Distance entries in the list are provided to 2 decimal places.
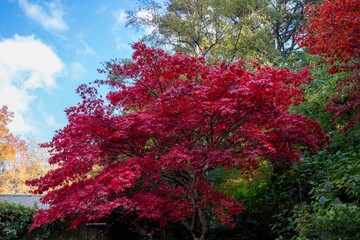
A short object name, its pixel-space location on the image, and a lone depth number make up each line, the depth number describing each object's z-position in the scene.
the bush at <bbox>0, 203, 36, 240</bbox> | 6.73
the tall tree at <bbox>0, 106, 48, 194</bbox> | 17.75
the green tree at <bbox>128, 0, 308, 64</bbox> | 11.30
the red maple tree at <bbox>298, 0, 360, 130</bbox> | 4.24
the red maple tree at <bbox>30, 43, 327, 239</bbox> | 4.17
